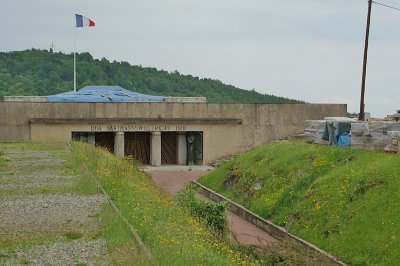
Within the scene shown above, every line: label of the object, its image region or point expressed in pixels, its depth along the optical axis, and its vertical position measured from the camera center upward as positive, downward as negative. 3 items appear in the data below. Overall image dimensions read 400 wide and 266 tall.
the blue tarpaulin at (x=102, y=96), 51.62 -2.14
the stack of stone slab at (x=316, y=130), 33.75 -2.68
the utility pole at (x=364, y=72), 41.47 +0.13
